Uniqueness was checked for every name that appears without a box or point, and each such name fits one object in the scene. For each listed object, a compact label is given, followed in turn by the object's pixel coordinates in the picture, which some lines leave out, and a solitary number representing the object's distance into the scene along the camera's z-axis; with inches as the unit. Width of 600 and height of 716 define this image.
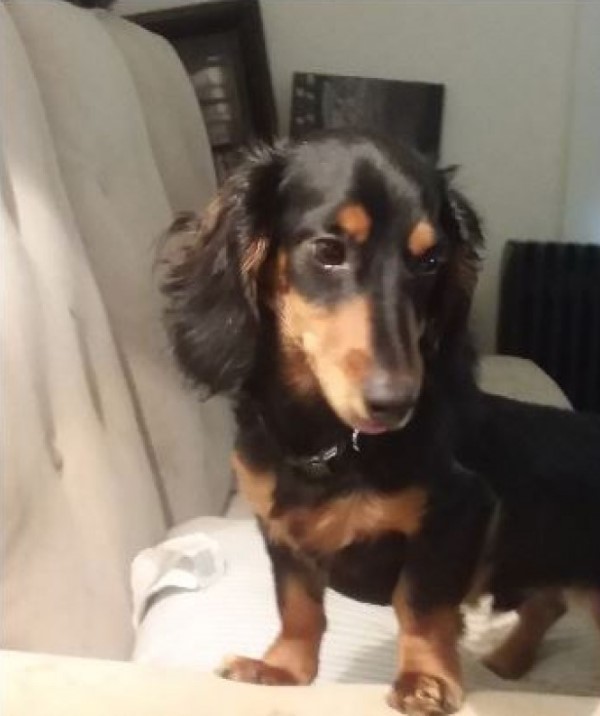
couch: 35.1
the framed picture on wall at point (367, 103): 108.5
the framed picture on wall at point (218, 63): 104.7
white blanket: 49.5
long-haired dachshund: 36.9
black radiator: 113.0
